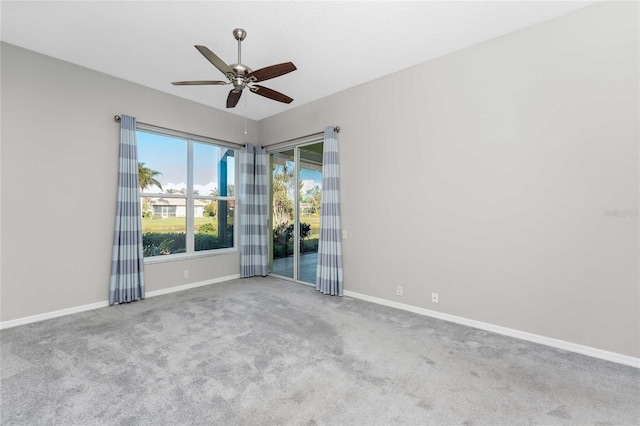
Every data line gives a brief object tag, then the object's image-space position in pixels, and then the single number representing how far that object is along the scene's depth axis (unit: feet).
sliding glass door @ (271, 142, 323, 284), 16.38
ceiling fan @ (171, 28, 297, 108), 7.96
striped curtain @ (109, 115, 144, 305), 12.55
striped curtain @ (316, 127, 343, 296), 13.99
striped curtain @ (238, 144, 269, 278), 17.44
